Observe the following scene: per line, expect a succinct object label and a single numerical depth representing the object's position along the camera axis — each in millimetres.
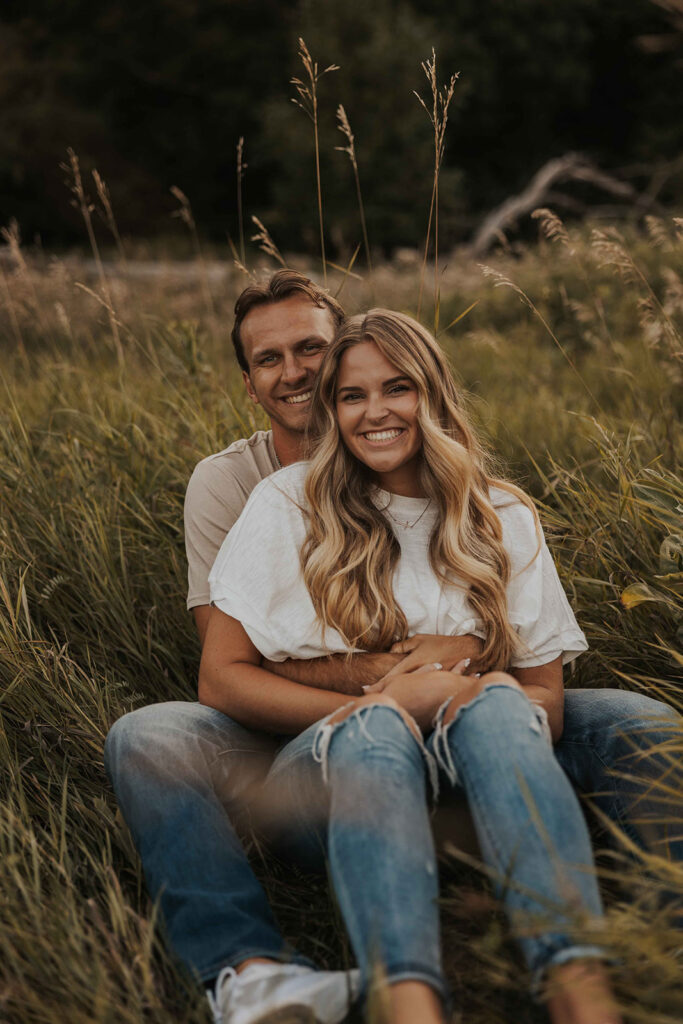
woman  1618
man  1762
